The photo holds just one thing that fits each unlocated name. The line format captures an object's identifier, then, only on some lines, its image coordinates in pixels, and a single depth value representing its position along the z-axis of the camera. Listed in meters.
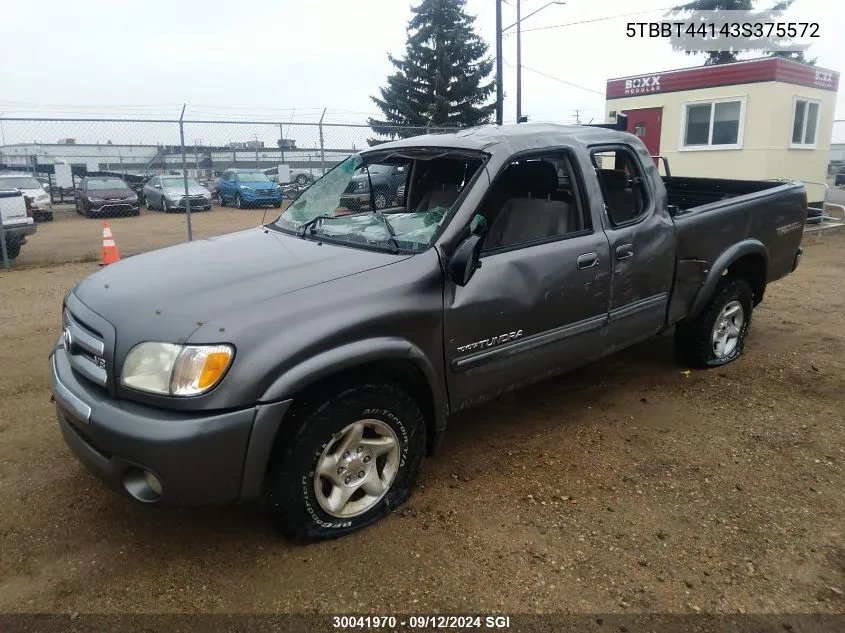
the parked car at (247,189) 22.28
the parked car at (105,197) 20.59
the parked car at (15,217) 10.09
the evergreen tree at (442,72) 28.33
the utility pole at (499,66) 19.27
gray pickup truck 2.45
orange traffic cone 9.13
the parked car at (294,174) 26.30
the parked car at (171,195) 22.17
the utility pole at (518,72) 23.14
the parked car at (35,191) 18.33
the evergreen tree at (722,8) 30.83
